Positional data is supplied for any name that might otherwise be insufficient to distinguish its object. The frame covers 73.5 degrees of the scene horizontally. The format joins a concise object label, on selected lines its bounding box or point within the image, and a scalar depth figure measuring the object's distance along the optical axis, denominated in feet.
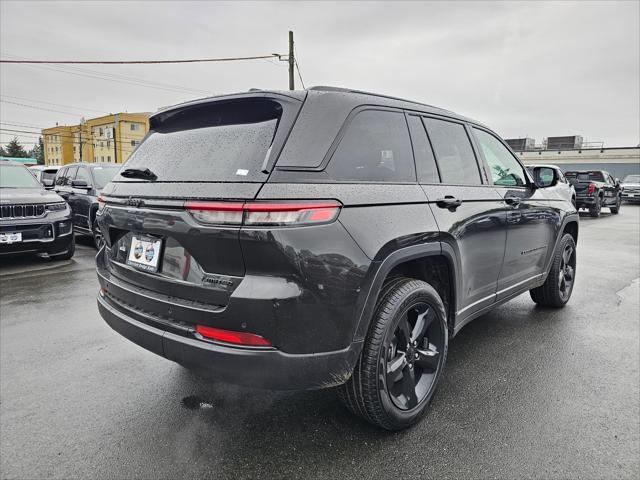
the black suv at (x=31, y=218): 20.13
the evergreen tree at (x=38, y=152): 331.16
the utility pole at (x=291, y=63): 60.59
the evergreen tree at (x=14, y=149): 289.74
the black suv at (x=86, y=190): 26.35
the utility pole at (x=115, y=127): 190.05
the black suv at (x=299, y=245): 6.12
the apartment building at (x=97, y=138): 194.59
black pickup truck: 53.16
